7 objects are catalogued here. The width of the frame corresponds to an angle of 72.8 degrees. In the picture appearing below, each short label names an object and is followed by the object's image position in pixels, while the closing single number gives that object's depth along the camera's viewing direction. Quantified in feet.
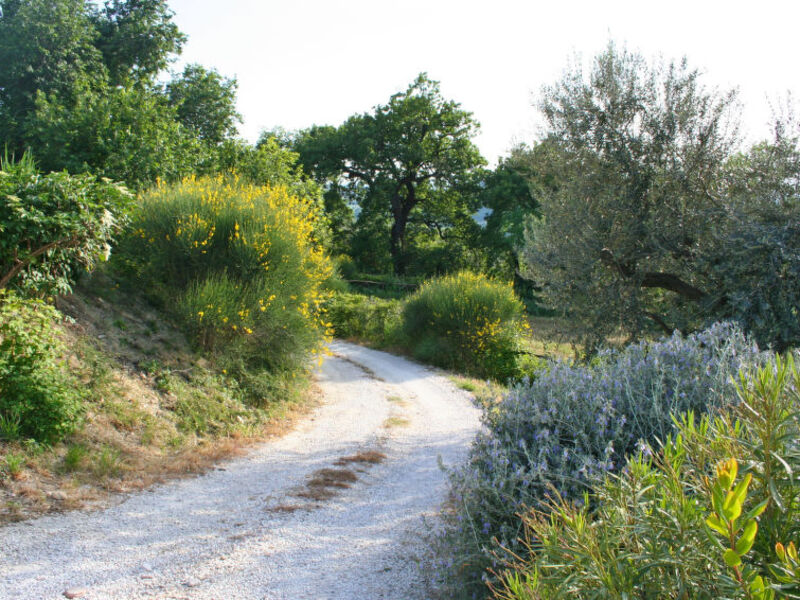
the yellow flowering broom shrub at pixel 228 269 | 30.25
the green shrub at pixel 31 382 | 18.08
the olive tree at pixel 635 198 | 24.35
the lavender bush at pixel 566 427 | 10.04
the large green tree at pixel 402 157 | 123.13
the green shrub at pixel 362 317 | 66.33
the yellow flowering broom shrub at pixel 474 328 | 51.83
